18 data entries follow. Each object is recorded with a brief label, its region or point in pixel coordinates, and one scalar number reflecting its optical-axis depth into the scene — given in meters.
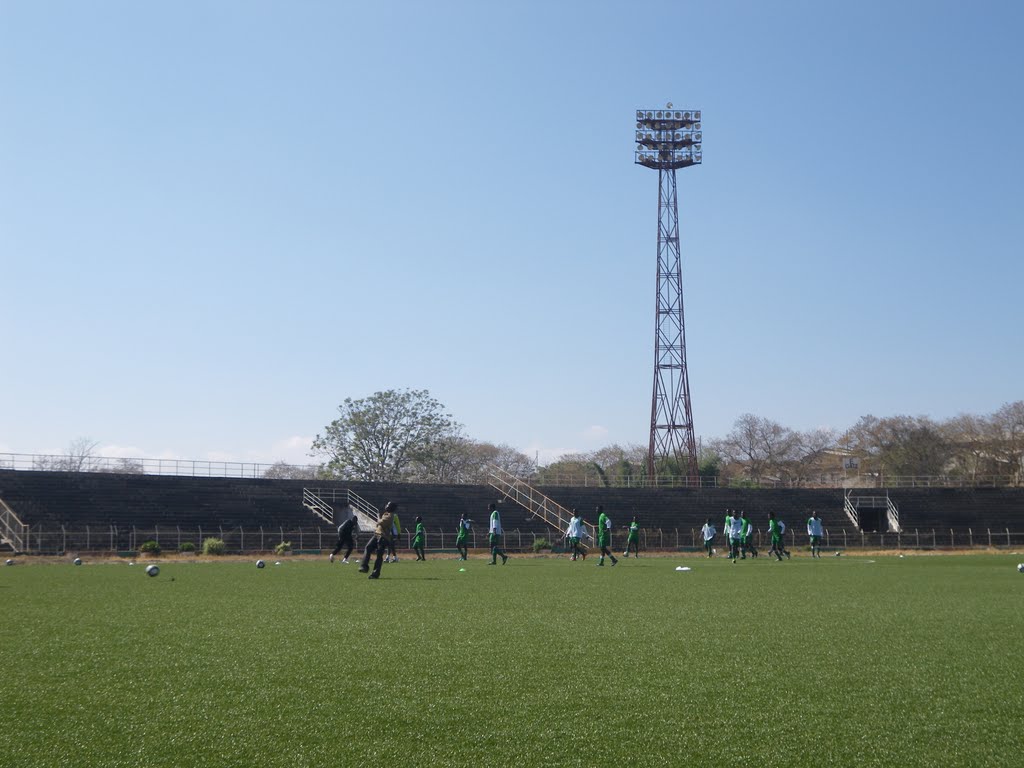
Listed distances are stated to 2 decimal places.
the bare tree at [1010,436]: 85.56
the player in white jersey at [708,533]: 35.88
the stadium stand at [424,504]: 43.62
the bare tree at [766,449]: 106.25
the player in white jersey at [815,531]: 36.41
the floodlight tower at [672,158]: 67.00
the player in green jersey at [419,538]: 30.03
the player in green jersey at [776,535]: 32.88
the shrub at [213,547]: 37.38
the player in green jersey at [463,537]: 30.47
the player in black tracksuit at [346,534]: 24.61
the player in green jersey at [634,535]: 34.62
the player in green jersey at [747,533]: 32.41
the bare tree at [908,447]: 87.50
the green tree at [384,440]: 81.48
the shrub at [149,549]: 35.97
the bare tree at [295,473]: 77.91
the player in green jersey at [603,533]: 27.02
